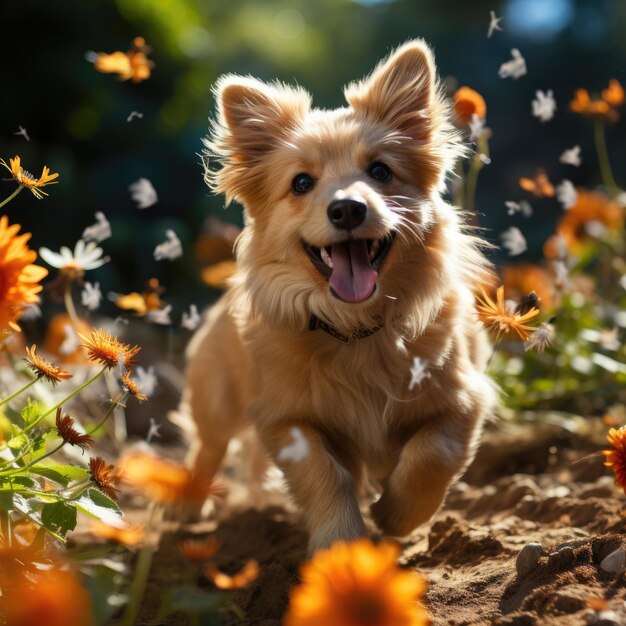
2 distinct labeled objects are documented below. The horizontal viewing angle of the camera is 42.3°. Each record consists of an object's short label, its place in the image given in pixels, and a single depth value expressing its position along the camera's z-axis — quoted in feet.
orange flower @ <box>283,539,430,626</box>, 5.00
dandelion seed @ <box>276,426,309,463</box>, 6.57
